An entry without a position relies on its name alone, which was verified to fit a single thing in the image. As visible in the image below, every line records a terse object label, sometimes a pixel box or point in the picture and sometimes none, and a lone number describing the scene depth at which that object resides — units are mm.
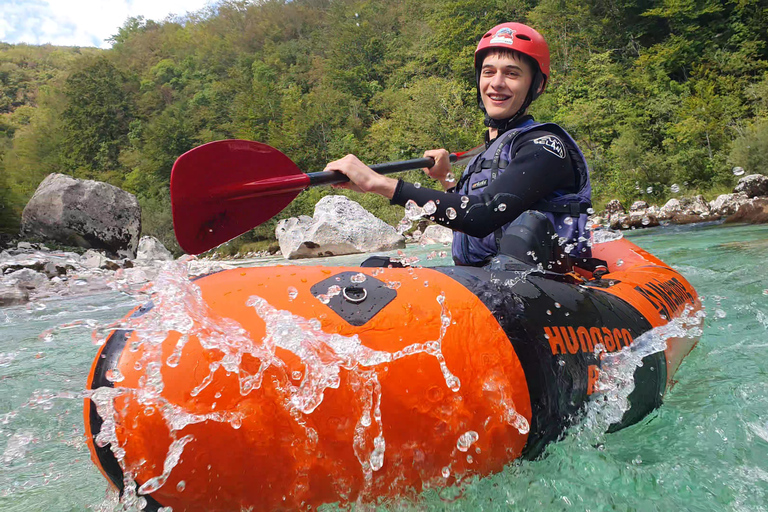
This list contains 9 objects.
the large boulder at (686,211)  12352
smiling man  1796
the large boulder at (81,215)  12219
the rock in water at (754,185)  12516
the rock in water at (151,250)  17188
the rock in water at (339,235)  15633
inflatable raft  1082
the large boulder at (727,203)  11805
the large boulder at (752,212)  10164
